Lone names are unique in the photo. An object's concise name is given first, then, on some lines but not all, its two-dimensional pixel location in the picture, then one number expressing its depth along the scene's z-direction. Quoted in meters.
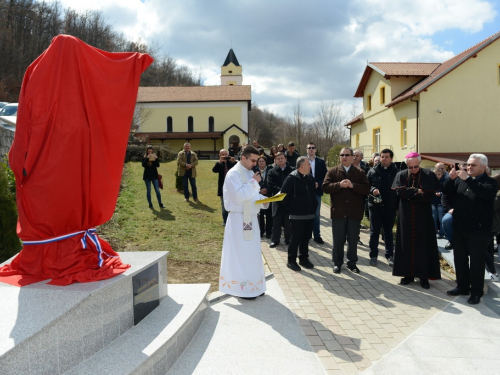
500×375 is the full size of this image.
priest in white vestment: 5.69
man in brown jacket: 7.23
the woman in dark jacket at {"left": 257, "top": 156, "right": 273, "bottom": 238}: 10.20
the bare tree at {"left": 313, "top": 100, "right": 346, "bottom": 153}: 43.66
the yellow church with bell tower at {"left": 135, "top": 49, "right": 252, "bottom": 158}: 58.81
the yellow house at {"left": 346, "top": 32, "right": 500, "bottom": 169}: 23.84
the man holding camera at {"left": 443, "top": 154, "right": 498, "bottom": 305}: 5.62
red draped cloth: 3.70
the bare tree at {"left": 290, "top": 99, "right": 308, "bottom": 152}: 39.53
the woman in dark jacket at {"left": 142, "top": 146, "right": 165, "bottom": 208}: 12.64
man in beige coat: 14.23
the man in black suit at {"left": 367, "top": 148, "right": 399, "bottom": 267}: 7.85
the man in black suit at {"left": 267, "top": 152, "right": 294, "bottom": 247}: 9.23
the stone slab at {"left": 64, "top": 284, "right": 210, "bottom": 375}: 3.22
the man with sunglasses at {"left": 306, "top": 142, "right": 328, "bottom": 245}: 9.64
